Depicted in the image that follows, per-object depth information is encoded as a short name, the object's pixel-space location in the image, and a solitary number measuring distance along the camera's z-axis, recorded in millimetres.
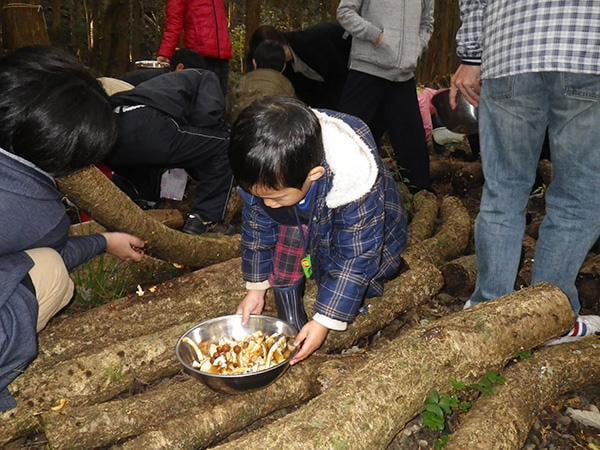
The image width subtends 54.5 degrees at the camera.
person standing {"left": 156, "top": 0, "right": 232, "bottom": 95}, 5684
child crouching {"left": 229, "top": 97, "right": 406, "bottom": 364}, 2029
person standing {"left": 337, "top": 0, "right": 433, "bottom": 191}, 4465
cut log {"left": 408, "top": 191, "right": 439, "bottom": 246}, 4027
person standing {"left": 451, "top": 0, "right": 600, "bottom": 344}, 2295
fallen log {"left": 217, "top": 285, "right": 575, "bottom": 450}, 1779
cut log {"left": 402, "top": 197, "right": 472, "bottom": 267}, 3664
